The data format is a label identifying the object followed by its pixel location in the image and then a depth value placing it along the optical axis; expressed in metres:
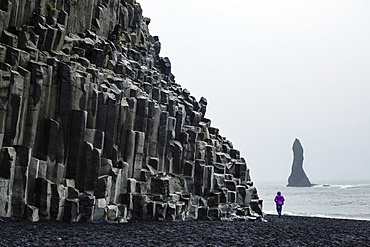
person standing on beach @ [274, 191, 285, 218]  31.14
